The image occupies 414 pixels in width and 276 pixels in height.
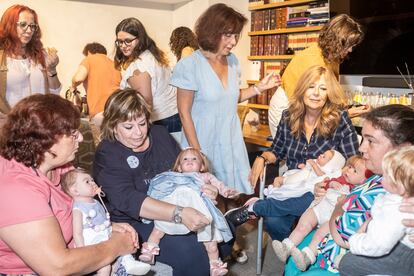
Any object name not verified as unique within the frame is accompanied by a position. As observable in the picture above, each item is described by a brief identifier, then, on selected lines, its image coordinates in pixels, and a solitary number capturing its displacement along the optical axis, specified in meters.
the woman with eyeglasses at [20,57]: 2.66
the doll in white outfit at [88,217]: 1.46
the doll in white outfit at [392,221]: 1.25
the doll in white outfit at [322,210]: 1.87
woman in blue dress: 2.43
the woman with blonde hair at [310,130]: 2.21
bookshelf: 4.21
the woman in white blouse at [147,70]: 2.62
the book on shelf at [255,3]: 4.77
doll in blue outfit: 1.72
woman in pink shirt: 1.20
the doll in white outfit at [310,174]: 2.17
